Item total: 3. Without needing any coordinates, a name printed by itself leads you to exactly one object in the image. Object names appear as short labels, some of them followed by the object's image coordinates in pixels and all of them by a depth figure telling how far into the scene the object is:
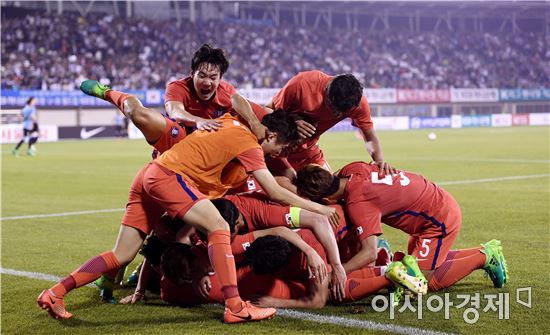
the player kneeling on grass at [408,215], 6.04
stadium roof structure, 52.78
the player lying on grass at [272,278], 5.60
